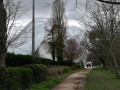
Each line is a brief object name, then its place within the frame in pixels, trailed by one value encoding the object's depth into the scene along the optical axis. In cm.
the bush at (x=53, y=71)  2940
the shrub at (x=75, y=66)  6368
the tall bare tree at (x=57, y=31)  5916
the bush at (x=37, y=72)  1997
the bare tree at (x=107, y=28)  2794
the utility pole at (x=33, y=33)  2235
